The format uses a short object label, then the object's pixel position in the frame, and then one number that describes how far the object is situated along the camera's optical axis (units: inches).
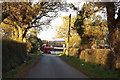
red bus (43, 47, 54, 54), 2825.8
